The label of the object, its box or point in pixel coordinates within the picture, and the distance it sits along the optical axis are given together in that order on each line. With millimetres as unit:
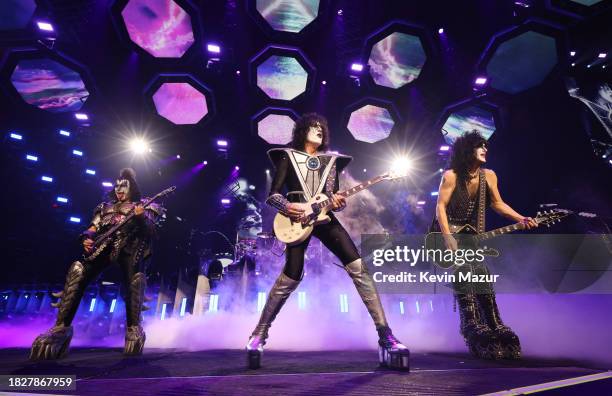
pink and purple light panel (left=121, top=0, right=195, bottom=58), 6930
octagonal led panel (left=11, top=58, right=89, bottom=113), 8055
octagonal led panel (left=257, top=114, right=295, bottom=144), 10289
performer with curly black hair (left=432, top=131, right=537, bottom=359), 3043
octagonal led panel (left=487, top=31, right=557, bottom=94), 7387
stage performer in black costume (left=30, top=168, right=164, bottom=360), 3373
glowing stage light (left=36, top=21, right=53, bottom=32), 6746
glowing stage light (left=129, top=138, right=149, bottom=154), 10883
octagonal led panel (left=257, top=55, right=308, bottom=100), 8328
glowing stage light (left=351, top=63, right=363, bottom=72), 8047
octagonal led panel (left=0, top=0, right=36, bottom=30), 6371
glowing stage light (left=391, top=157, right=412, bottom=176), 12005
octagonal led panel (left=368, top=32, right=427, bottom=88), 7797
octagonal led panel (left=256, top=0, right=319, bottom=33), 6832
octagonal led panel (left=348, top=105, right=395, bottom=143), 10109
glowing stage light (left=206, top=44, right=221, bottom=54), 7590
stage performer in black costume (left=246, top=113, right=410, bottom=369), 2565
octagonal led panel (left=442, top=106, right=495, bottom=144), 9336
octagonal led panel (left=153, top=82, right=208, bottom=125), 9070
